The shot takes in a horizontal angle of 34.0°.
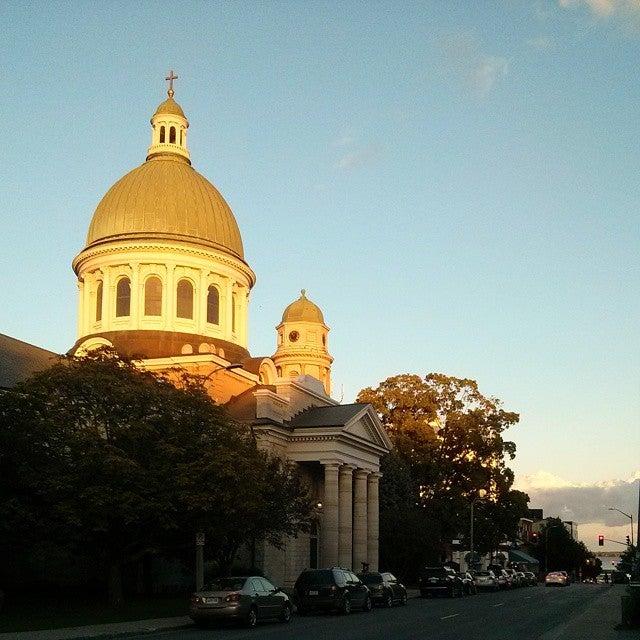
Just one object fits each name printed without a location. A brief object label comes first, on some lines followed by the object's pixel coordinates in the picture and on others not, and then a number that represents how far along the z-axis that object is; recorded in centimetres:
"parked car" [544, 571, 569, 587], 8606
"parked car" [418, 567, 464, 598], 5162
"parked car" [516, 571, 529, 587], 7724
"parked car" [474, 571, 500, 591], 6512
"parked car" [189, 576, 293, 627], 2950
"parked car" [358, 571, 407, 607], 4059
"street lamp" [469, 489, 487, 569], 7325
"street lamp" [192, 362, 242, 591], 3497
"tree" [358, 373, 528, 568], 7312
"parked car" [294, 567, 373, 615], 3553
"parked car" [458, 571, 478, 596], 5522
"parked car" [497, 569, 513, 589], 6919
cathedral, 5769
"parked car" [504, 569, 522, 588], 7300
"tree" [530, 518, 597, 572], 13975
